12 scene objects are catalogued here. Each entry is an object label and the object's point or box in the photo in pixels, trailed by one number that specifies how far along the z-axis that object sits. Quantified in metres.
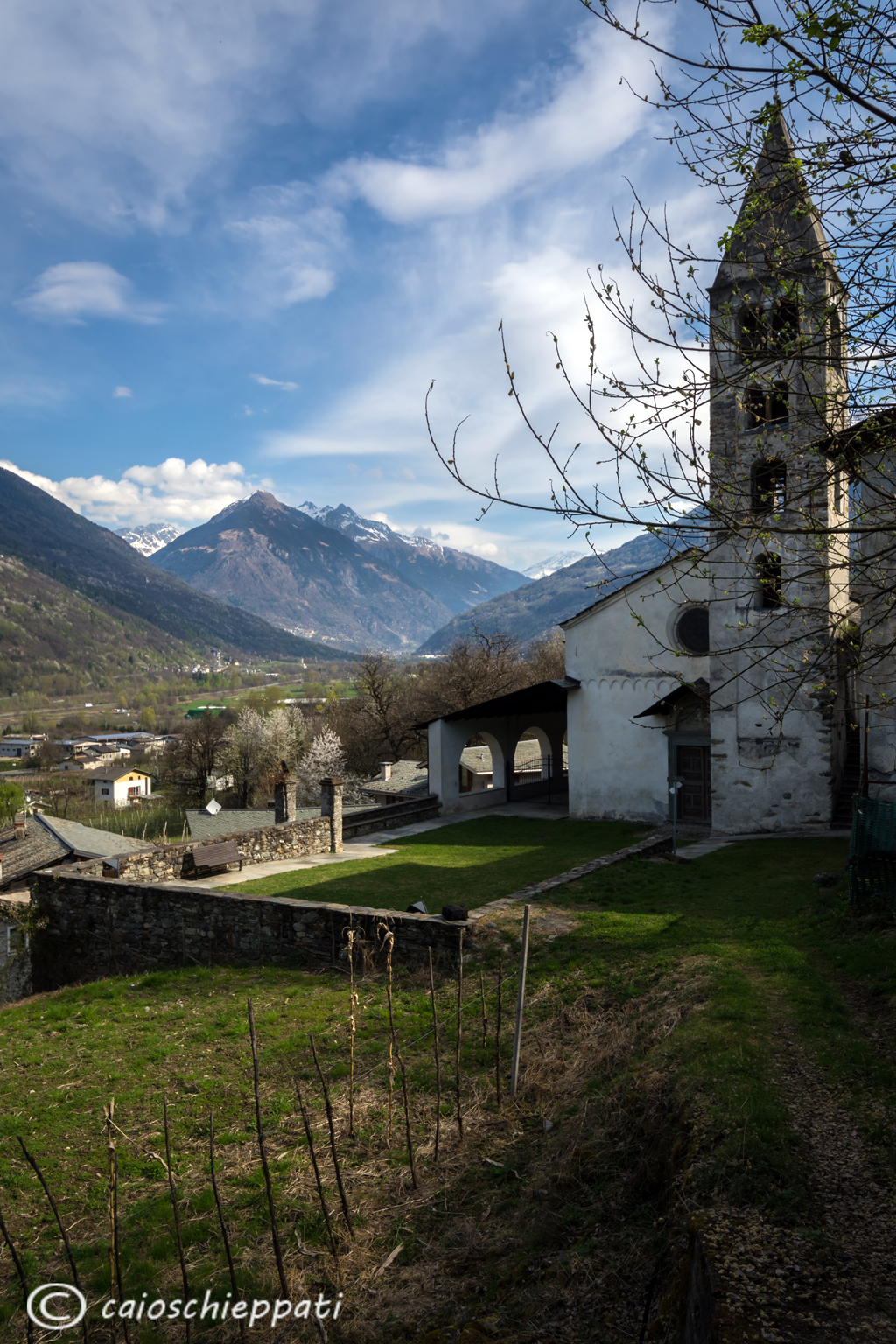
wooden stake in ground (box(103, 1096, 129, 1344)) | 3.94
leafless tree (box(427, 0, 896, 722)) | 4.11
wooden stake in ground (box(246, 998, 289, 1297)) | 3.94
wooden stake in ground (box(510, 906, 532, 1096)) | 6.39
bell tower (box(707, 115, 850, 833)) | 17.02
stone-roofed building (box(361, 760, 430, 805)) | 39.84
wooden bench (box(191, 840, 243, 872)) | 17.27
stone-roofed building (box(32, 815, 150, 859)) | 31.55
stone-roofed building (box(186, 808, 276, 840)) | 38.65
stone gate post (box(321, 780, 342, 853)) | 20.25
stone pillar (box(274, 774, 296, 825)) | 23.36
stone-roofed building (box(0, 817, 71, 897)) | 29.09
